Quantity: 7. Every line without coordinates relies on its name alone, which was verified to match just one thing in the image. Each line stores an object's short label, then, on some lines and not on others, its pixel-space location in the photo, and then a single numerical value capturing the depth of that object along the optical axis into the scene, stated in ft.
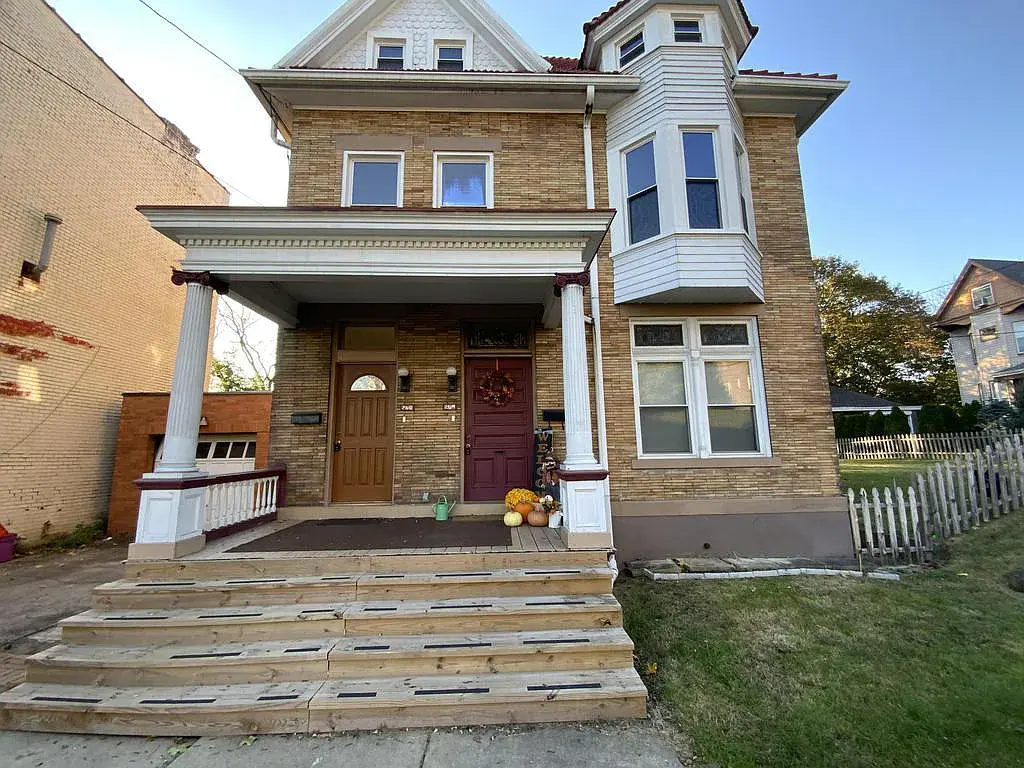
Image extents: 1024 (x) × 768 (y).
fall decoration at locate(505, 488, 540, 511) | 18.43
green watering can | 19.84
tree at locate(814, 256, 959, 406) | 92.84
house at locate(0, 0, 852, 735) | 15.72
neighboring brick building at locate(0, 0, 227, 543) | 27.84
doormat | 15.11
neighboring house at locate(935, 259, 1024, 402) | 69.67
